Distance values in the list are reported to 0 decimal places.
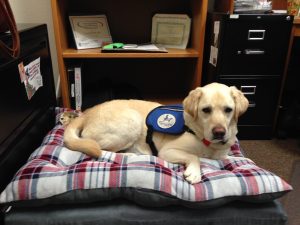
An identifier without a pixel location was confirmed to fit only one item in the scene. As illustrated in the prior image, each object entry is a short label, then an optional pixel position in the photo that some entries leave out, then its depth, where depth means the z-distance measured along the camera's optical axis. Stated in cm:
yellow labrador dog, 119
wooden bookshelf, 185
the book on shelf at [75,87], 190
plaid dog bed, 101
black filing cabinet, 177
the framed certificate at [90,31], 199
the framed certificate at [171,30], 210
